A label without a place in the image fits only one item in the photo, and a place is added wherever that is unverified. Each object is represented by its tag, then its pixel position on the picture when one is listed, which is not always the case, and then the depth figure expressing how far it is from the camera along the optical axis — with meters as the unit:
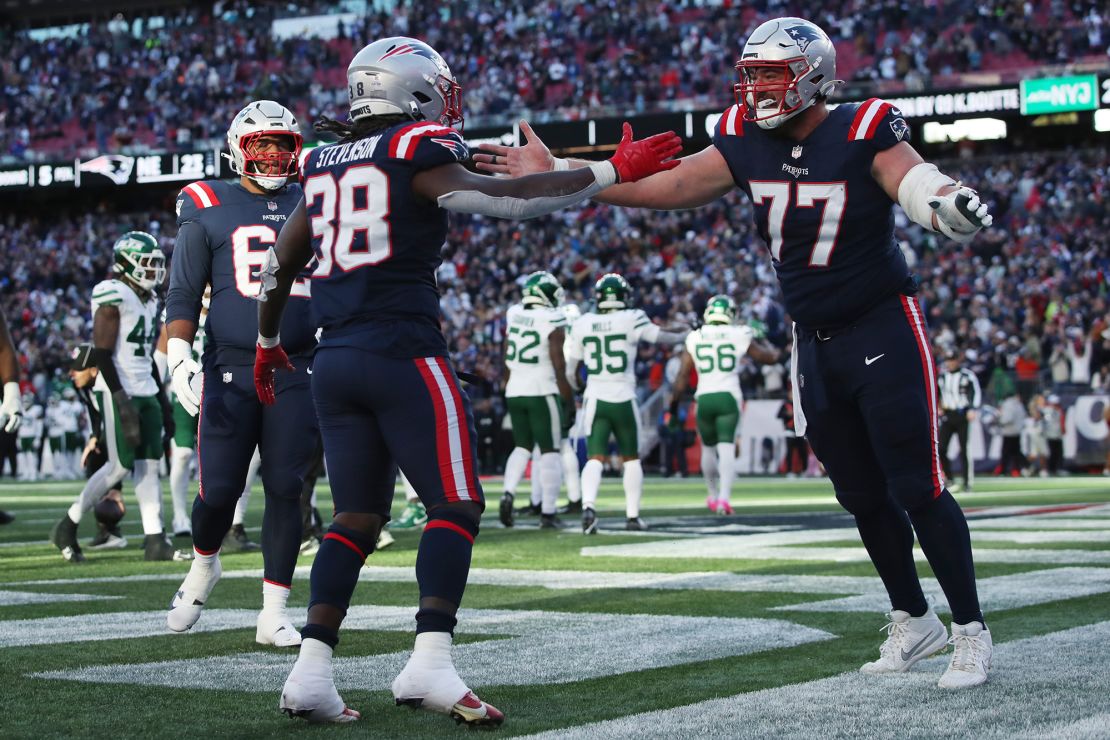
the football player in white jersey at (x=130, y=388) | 9.13
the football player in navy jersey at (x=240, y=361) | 5.48
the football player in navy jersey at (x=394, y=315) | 3.94
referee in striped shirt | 18.44
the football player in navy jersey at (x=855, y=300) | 4.42
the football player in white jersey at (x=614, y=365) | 12.14
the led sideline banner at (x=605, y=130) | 26.84
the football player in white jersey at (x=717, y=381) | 13.82
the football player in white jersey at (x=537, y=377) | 12.28
